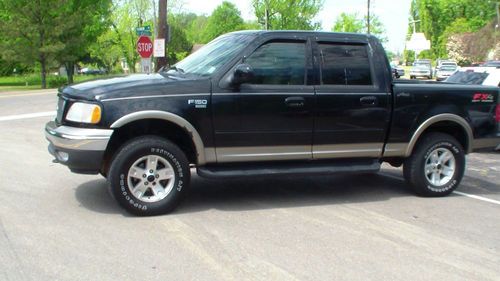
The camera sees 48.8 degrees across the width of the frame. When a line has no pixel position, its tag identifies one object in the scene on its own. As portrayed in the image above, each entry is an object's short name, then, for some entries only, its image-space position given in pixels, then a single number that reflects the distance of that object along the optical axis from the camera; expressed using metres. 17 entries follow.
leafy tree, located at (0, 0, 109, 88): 35.56
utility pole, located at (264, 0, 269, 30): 48.10
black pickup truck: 5.66
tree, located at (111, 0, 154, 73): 64.38
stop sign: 18.69
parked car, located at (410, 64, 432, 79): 51.66
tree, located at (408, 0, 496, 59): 88.44
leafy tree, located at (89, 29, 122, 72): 62.31
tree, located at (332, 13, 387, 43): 79.44
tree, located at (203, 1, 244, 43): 105.00
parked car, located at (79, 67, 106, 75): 83.49
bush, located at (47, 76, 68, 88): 41.16
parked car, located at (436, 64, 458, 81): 47.30
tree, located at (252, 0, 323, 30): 55.12
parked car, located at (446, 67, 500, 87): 10.90
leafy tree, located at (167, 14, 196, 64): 75.02
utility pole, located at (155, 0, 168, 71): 19.97
